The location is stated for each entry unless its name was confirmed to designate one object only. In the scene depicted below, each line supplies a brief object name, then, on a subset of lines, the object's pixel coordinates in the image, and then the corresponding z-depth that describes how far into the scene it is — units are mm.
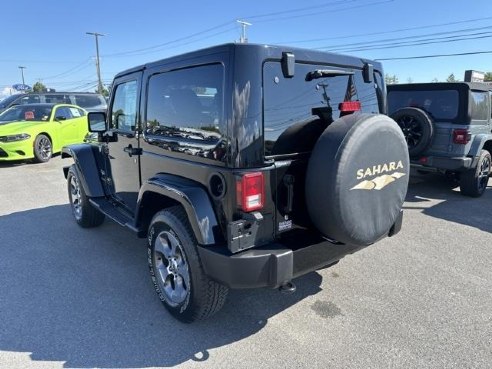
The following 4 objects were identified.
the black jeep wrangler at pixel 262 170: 2301
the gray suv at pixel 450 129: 5938
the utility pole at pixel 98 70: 45262
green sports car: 9352
